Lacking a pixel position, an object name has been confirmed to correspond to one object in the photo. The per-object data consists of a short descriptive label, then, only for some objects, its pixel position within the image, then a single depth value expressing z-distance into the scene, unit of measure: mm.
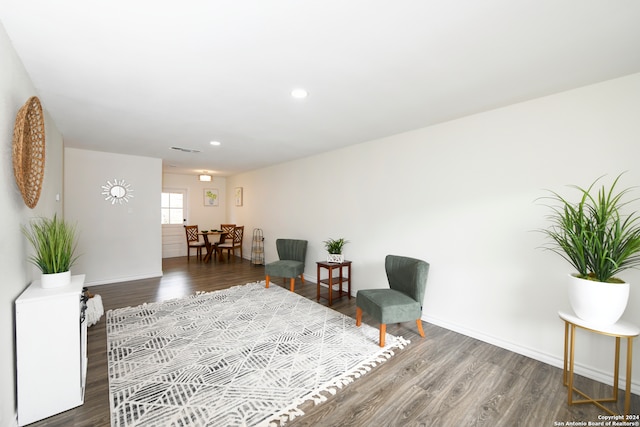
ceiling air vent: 4469
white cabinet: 1679
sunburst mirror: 4863
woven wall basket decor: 1588
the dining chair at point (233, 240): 7047
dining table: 6926
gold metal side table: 1712
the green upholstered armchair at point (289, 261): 4453
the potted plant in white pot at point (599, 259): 1750
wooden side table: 3855
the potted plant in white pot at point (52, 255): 1896
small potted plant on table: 4082
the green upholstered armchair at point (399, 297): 2680
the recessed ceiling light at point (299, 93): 2291
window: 7590
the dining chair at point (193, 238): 7230
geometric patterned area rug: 1816
